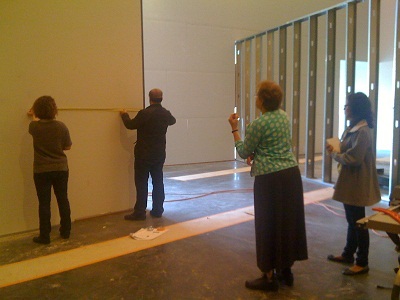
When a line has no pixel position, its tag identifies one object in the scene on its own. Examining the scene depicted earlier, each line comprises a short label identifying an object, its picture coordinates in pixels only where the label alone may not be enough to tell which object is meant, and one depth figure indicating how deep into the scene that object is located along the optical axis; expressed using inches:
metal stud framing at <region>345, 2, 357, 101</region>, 222.8
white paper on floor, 144.4
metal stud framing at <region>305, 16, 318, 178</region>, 252.4
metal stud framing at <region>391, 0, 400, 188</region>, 190.7
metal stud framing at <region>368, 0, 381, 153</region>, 206.1
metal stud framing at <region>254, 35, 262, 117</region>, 316.5
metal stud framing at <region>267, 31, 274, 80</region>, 298.7
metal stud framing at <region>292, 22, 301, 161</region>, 264.8
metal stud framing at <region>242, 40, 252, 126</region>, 333.1
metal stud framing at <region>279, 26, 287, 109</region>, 278.7
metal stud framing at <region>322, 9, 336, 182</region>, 239.3
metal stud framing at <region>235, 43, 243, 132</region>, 344.5
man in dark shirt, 164.4
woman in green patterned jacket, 97.3
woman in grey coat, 108.0
